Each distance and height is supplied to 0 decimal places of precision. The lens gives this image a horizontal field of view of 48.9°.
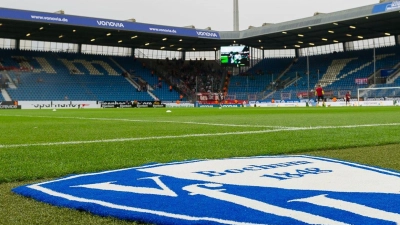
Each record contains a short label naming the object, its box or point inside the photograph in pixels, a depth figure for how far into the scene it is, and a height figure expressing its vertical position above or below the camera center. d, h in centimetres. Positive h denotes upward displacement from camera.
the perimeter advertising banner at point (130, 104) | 4850 -51
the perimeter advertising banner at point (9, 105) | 4172 -36
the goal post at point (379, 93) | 3928 +35
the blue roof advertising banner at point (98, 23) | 4038 +780
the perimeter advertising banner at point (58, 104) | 4369 -41
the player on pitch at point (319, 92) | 3440 +41
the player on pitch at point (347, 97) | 3982 -5
